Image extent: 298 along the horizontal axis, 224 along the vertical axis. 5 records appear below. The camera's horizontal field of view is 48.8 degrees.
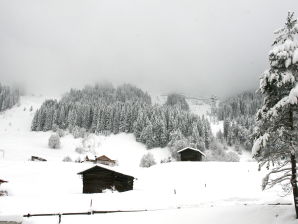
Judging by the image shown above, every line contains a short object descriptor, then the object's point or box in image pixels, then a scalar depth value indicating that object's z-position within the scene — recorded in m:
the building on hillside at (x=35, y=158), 101.25
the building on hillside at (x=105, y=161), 106.35
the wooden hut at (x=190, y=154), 87.50
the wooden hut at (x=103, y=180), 51.81
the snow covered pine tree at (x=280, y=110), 16.55
